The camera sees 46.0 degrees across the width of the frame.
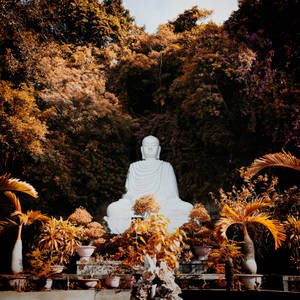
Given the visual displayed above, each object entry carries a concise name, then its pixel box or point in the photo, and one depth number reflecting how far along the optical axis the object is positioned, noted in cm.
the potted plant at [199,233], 642
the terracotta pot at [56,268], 576
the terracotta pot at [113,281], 539
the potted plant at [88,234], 659
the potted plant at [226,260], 504
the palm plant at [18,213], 578
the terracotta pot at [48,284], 537
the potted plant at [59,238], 605
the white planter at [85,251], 657
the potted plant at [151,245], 539
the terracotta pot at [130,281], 543
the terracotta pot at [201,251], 638
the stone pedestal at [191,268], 621
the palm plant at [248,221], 556
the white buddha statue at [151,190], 775
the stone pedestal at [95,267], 614
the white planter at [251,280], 538
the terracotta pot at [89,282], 530
